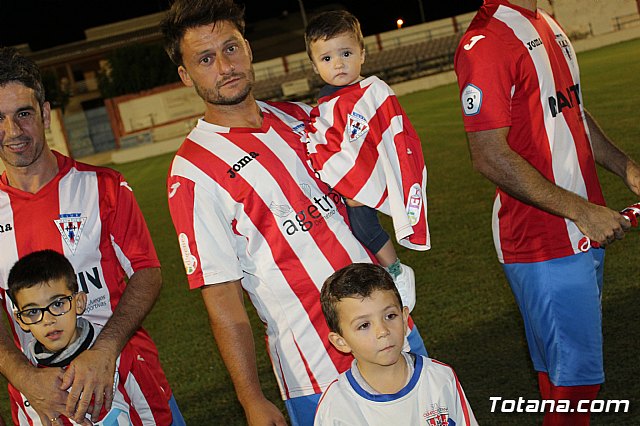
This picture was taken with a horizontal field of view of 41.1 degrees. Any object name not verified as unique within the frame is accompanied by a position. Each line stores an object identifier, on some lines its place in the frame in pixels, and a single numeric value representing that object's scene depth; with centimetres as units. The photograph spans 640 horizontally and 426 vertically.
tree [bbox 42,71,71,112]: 3472
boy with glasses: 248
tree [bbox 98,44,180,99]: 3481
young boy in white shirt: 227
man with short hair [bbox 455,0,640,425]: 280
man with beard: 243
